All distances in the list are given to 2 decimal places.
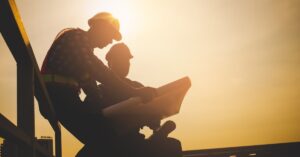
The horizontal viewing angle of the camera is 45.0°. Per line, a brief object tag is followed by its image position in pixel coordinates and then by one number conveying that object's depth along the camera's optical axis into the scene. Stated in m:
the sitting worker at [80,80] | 2.78
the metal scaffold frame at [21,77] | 1.27
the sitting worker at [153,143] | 3.23
